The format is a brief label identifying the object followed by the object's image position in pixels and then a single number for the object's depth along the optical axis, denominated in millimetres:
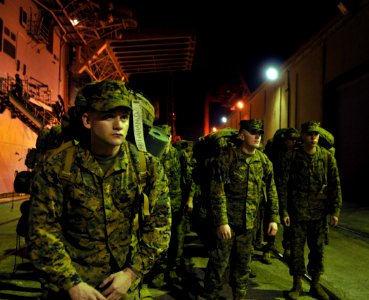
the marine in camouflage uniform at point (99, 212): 2025
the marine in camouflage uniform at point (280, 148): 6709
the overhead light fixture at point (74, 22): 29388
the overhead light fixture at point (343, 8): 12961
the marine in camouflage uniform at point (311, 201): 5066
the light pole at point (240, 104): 32188
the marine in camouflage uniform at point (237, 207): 4285
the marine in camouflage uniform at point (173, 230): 5461
